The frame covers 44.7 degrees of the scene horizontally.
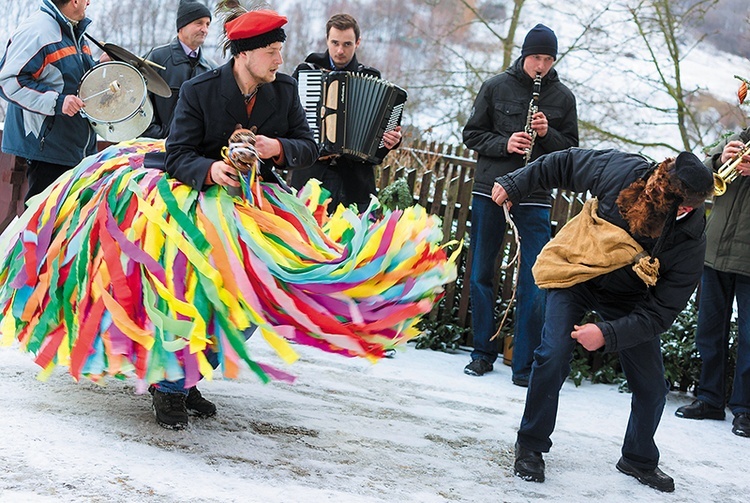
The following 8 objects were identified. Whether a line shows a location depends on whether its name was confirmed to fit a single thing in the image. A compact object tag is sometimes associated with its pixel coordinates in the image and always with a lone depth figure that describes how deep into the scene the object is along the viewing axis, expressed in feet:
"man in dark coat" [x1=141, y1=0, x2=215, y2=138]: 18.52
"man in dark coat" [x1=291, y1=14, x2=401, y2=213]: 19.83
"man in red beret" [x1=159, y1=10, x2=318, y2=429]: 13.11
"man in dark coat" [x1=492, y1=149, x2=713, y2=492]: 13.01
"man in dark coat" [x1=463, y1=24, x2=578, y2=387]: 18.93
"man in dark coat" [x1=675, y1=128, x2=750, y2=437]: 17.93
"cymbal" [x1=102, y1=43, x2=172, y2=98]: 17.15
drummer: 16.76
